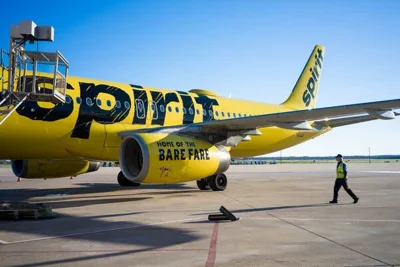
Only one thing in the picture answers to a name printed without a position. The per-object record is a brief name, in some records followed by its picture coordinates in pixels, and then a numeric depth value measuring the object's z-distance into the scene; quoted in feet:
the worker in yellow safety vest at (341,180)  35.65
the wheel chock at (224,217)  25.34
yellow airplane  35.70
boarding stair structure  30.09
